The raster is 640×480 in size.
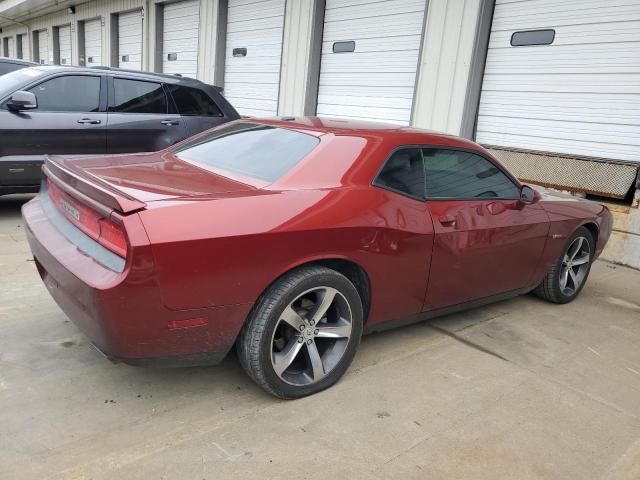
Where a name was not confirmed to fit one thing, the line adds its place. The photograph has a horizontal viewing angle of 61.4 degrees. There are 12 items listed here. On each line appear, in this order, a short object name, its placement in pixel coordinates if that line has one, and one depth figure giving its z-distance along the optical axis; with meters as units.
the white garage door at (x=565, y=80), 6.14
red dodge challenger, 2.29
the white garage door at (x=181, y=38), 13.09
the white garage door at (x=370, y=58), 8.27
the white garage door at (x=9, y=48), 27.55
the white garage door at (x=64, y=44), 20.67
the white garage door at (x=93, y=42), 17.95
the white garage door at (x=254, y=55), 10.74
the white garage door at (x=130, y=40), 15.38
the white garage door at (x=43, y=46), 22.84
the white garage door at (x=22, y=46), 25.75
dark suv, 5.54
